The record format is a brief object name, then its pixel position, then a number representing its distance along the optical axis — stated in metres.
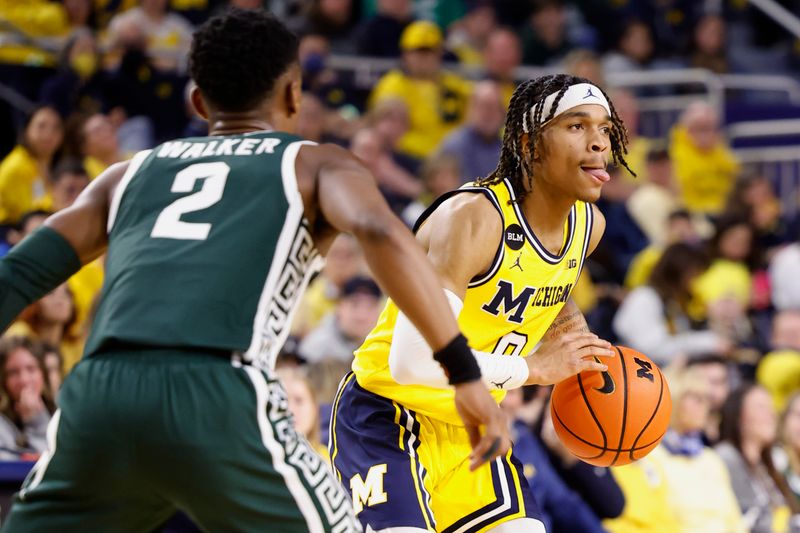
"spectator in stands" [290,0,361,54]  21.87
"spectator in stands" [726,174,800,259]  20.13
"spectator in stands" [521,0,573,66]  24.51
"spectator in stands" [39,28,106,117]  17.54
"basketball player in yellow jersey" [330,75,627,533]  7.46
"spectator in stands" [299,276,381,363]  14.76
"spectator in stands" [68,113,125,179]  16.21
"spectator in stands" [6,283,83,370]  12.78
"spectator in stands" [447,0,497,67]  24.34
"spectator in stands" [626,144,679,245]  20.69
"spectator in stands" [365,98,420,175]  19.50
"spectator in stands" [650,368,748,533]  13.37
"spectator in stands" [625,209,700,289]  18.86
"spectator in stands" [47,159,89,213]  14.58
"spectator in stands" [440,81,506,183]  19.29
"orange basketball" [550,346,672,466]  8.09
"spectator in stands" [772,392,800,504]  14.74
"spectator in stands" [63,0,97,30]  19.28
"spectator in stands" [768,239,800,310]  19.00
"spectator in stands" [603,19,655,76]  24.99
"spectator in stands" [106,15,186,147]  18.53
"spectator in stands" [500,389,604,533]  11.75
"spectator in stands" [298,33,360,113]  20.00
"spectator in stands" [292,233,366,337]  16.22
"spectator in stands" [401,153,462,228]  17.86
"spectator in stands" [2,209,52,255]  13.47
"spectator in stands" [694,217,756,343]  17.82
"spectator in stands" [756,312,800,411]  16.84
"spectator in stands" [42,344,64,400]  11.64
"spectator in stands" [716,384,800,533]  14.18
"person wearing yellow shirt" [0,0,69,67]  18.78
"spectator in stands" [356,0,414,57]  22.00
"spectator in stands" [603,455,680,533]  12.71
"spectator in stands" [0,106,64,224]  15.80
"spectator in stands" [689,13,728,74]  25.25
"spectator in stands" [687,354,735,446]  14.80
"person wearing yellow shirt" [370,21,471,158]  20.89
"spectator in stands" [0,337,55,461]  11.26
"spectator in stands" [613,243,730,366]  16.82
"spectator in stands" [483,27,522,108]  21.74
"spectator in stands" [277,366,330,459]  11.19
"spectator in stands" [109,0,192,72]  19.50
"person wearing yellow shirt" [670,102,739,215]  22.13
